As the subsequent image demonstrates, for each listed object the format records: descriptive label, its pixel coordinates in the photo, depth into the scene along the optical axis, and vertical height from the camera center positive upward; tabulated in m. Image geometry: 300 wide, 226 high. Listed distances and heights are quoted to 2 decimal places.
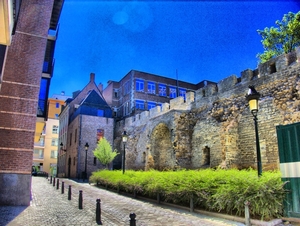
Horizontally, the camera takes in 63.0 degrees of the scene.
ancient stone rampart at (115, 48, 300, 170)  11.70 +2.47
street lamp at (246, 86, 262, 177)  7.64 +1.97
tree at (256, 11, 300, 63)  20.33 +10.79
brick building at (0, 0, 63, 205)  9.30 +2.48
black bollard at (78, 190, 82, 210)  8.68 -1.45
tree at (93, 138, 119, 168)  21.39 +0.69
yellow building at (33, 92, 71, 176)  47.34 +2.16
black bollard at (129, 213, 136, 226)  4.23 -0.99
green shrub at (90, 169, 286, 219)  6.36 -0.84
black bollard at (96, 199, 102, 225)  6.71 -1.39
